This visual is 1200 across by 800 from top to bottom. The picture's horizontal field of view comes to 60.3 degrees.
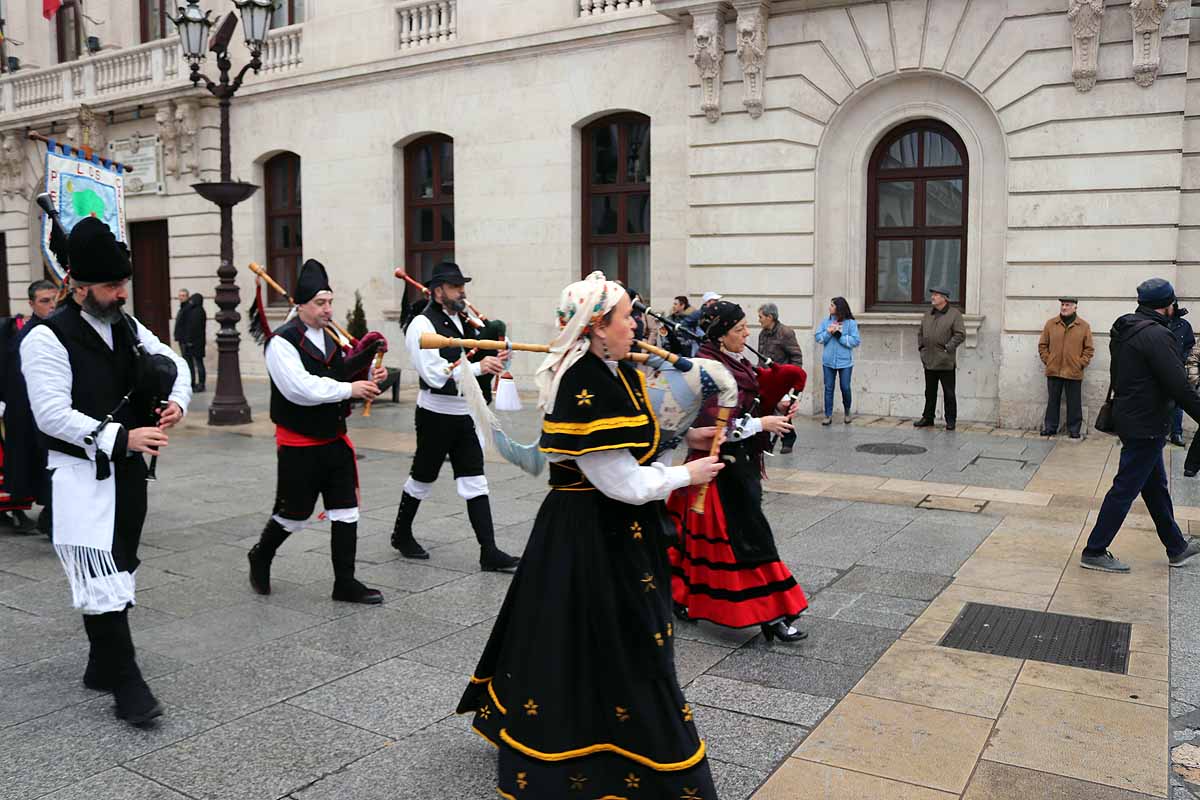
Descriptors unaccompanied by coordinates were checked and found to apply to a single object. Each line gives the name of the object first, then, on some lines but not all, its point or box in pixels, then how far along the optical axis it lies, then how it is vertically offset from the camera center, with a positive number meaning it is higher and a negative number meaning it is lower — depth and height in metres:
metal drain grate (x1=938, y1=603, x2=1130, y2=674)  5.10 -1.72
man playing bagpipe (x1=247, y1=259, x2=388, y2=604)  5.66 -0.63
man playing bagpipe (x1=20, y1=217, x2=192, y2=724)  4.25 -0.57
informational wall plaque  22.00 +3.10
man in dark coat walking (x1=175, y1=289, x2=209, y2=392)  18.77 -0.46
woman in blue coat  13.44 -0.49
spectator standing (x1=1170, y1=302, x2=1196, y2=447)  10.91 -0.39
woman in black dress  3.39 -1.03
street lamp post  13.56 +1.58
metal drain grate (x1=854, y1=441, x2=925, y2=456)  11.48 -1.60
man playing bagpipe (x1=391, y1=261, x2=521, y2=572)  6.55 -0.76
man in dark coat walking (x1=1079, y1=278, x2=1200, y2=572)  6.39 -0.65
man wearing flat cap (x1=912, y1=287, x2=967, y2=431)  12.98 -0.47
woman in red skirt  5.22 -1.18
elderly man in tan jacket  12.41 -0.60
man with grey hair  11.96 -0.38
